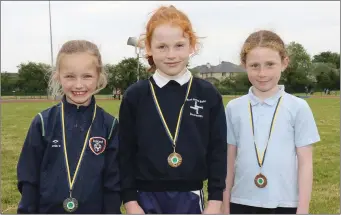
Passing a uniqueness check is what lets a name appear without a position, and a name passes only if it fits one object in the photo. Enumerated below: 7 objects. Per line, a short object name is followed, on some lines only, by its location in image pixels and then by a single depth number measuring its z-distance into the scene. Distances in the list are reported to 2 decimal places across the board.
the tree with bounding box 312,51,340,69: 76.62
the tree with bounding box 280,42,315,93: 50.72
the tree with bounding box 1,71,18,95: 52.52
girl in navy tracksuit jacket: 2.86
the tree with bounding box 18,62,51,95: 47.34
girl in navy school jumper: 2.81
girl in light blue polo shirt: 2.99
